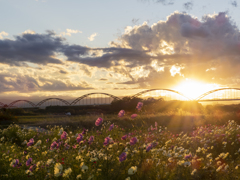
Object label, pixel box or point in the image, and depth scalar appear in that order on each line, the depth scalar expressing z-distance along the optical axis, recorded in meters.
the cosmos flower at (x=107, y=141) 3.99
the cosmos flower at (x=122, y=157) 3.47
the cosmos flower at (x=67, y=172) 3.21
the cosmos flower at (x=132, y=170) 3.10
